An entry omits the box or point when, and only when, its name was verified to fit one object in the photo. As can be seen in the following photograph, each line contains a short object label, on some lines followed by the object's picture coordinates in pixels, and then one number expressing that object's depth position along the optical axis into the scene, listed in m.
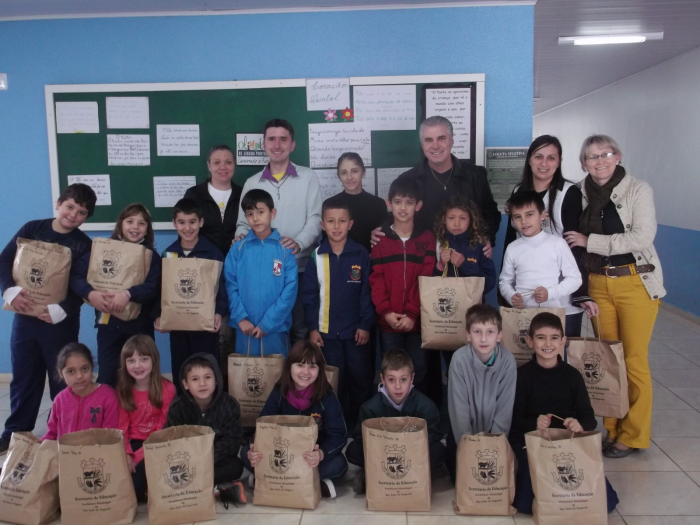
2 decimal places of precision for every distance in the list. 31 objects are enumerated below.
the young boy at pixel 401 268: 2.74
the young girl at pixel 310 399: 2.44
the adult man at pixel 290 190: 3.18
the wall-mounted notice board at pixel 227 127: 3.51
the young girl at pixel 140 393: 2.46
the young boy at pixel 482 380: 2.34
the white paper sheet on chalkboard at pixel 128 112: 3.60
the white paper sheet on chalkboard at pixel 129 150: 3.64
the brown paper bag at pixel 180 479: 2.09
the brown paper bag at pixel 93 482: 2.09
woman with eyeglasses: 2.60
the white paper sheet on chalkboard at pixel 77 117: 3.62
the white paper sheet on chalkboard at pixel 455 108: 3.48
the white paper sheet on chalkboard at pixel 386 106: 3.50
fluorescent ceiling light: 5.25
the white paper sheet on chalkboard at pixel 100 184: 3.68
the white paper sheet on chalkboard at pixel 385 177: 3.58
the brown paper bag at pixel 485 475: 2.13
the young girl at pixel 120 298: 2.62
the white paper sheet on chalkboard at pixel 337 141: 3.56
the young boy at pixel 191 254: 2.83
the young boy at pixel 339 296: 2.80
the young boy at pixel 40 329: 2.74
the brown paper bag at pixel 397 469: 2.15
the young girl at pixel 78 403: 2.40
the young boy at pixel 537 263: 2.60
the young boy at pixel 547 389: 2.36
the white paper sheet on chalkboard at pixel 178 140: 3.61
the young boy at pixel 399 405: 2.45
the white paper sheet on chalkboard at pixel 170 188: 3.66
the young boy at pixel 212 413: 2.39
